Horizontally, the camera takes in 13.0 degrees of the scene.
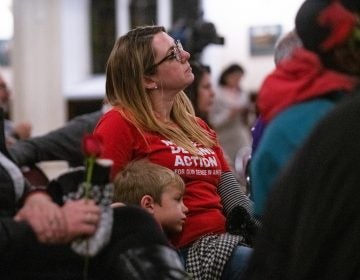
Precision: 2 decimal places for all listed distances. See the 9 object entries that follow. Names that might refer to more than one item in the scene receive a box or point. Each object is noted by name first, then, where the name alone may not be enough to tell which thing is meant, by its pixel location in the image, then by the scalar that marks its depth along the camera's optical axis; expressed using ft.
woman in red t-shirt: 18.10
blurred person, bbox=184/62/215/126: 27.65
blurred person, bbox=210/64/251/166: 44.25
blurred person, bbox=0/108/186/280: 12.68
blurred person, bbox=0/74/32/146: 31.89
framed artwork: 52.23
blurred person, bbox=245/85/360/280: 9.79
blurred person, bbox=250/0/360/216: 10.74
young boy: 17.62
